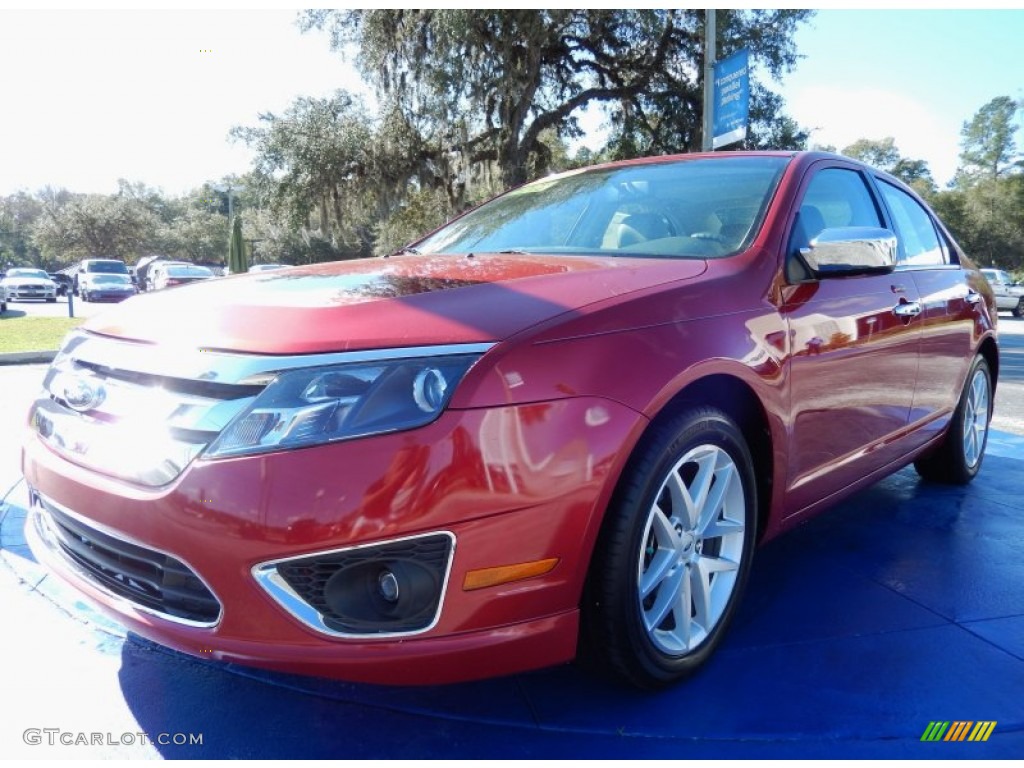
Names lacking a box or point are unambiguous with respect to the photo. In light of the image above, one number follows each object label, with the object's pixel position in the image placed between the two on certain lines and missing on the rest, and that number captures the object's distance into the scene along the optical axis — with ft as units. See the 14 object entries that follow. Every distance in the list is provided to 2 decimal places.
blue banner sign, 30.14
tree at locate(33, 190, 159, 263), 167.43
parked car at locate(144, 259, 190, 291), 93.91
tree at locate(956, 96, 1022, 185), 180.45
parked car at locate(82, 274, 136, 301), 91.81
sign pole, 32.91
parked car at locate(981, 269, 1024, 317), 76.69
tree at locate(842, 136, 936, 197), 215.10
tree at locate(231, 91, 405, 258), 54.03
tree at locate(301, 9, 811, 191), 47.88
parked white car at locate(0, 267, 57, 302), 94.12
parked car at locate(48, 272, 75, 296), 116.57
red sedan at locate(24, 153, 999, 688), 5.07
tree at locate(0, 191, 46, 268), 217.97
